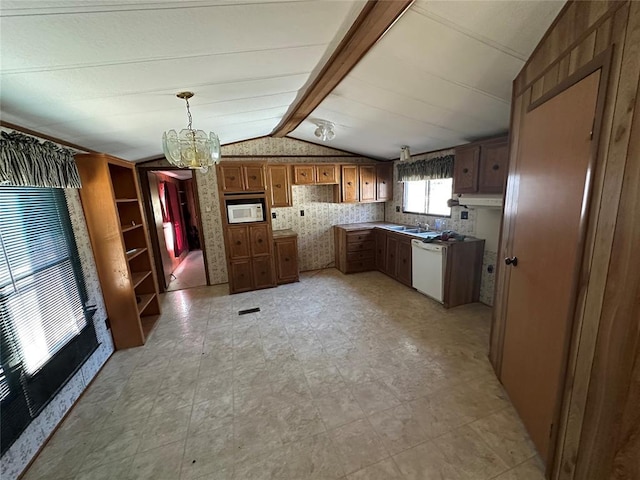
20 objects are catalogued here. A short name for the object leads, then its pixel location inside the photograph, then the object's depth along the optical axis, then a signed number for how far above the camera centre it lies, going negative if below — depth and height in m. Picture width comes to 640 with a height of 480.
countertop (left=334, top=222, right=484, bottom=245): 4.67 -0.58
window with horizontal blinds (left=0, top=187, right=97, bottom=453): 1.56 -0.67
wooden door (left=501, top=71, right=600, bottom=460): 1.22 -0.34
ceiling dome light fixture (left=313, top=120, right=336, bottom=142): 3.44 +0.88
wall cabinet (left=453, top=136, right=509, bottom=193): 2.69 +0.25
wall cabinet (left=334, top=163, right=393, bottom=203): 4.66 +0.20
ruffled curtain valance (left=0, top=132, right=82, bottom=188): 1.59 +0.33
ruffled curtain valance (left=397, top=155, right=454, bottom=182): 3.58 +0.34
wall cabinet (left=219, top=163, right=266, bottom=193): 3.83 +0.34
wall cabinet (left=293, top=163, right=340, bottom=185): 4.37 +0.39
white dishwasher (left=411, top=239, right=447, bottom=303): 3.31 -1.01
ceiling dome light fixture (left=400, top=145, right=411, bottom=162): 3.86 +0.59
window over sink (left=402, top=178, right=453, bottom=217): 3.94 -0.07
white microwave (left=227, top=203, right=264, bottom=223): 3.92 -0.18
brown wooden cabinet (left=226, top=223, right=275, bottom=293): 3.99 -0.88
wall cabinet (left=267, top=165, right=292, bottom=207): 4.20 +0.22
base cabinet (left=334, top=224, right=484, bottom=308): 3.28 -1.00
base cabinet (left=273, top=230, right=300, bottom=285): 4.33 -0.96
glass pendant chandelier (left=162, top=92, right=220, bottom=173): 2.04 +0.44
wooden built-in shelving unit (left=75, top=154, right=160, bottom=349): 2.44 -0.25
